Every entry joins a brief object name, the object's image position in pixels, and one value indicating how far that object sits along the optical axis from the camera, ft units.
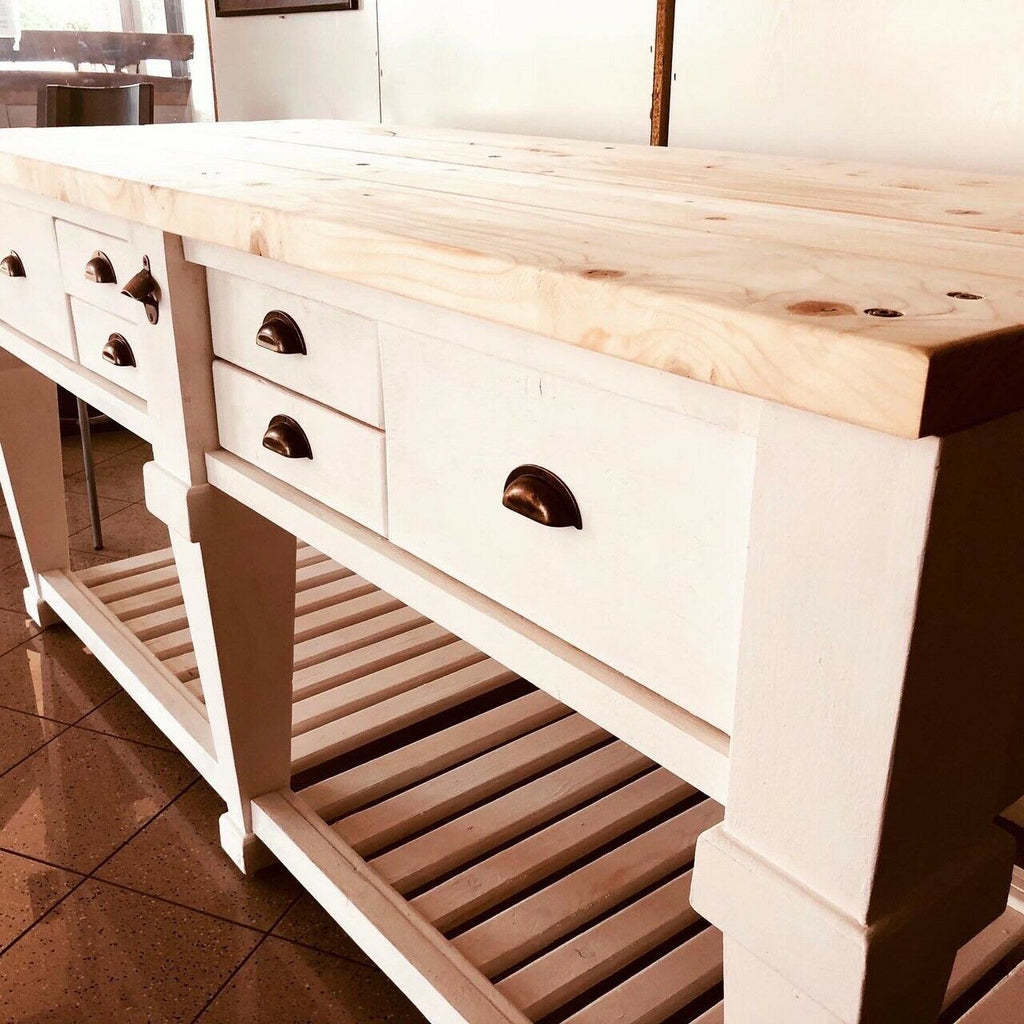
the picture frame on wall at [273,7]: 6.47
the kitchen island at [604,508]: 1.54
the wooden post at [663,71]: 4.56
